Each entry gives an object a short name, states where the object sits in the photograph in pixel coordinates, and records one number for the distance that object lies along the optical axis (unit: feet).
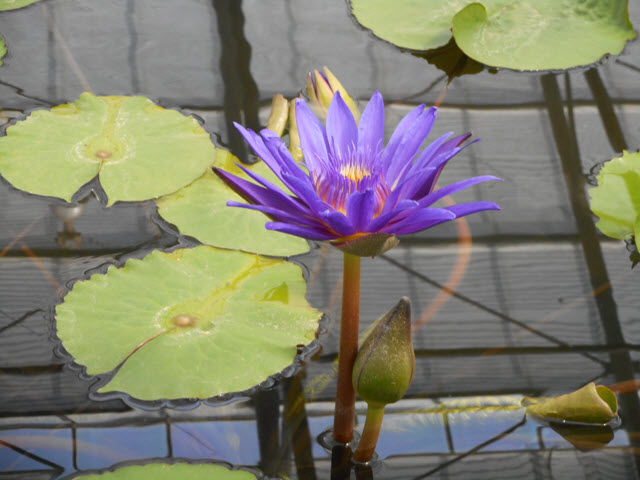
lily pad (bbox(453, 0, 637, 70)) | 7.04
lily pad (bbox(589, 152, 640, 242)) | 6.57
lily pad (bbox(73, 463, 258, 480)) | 6.11
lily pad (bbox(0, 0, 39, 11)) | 7.23
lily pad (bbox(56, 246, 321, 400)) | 6.26
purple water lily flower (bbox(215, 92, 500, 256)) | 5.99
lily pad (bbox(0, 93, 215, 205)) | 6.61
